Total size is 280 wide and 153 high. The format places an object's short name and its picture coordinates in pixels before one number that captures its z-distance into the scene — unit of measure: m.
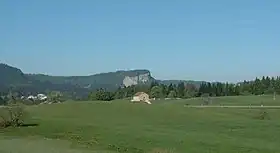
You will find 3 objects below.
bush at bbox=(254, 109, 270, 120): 88.16
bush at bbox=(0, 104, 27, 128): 67.12
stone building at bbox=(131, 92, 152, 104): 156.50
